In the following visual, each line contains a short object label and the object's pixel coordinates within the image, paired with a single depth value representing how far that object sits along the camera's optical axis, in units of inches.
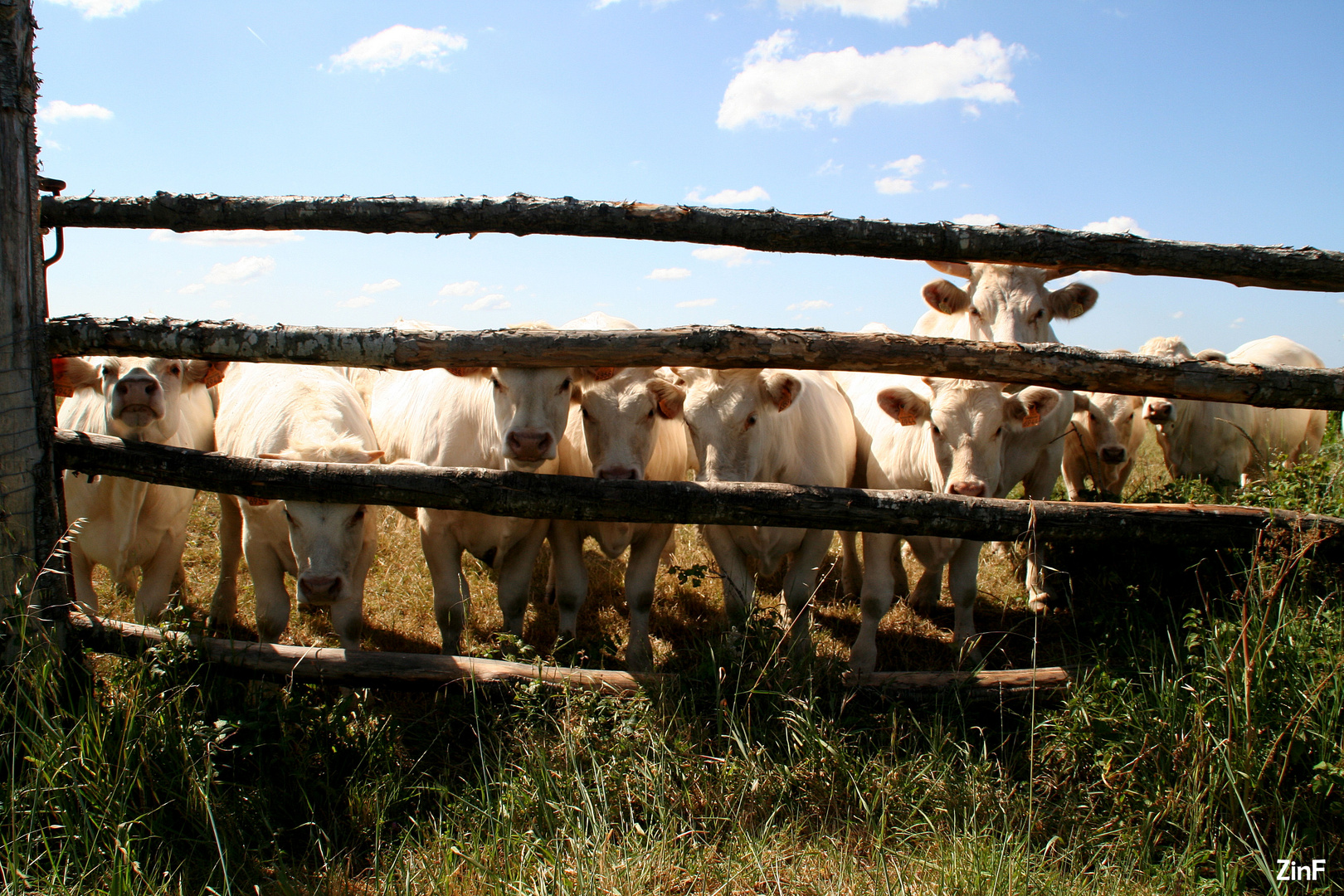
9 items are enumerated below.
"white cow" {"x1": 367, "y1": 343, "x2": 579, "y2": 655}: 175.0
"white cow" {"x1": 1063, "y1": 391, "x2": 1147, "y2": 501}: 267.6
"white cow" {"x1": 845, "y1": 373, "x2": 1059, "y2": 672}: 187.2
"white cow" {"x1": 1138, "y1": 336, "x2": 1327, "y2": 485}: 303.9
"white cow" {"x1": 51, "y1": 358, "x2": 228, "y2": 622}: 180.2
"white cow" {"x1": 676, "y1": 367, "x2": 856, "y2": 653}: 185.0
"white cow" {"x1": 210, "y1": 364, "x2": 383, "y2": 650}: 162.4
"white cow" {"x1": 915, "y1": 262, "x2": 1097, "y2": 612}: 228.7
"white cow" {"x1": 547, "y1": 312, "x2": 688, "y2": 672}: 188.7
